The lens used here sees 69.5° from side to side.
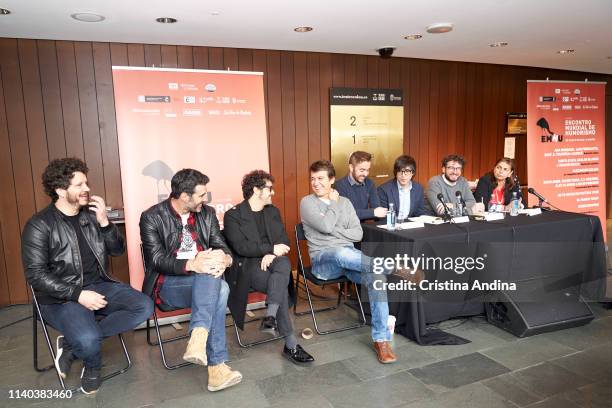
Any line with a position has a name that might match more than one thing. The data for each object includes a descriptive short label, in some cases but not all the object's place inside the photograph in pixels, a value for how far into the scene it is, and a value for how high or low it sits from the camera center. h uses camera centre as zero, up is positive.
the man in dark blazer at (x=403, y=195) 3.87 -0.37
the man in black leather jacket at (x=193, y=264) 2.57 -0.63
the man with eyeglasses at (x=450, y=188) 3.93 -0.35
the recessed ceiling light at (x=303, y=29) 3.77 +1.10
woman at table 4.11 -0.37
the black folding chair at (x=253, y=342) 3.14 -1.31
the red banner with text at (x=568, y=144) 5.04 +0.01
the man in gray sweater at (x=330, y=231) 3.16 -0.57
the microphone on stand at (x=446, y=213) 3.47 -0.50
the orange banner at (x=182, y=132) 3.35 +0.24
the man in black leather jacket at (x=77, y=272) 2.44 -0.60
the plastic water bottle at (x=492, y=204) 3.81 -0.51
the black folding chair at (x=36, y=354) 2.56 -1.19
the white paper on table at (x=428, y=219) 3.46 -0.54
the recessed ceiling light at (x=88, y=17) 3.15 +1.09
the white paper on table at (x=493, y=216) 3.54 -0.55
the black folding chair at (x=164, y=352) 2.82 -1.20
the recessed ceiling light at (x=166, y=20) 3.35 +1.10
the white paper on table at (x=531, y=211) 3.78 -0.56
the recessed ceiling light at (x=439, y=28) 3.75 +1.06
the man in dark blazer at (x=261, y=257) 2.86 -0.68
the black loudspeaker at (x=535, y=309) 3.15 -1.20
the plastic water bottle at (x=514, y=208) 3.71 -0.51
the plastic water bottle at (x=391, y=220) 3.28 -0.51
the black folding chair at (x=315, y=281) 3.28 -0.93
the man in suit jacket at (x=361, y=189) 3.77 -0.31
